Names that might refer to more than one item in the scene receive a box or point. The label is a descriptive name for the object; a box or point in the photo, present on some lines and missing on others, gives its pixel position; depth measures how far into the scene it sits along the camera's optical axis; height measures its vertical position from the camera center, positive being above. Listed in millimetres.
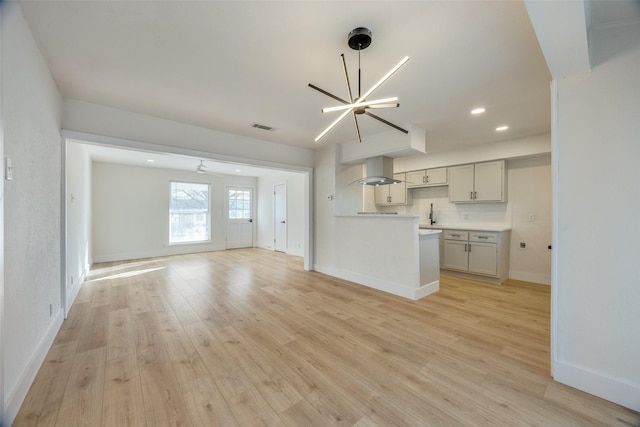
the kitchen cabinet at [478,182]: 4535 +549
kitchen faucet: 5477 -138
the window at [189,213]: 7289 -6
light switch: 1415 +260
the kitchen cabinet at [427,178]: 5207 +736
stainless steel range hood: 4324 +717
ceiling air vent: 3706 +1300
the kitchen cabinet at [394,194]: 5812 +419
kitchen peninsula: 3553 -660
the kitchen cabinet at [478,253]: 4262 -741
